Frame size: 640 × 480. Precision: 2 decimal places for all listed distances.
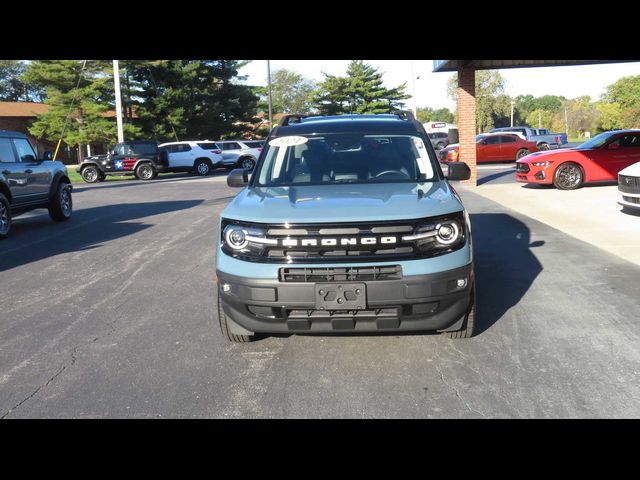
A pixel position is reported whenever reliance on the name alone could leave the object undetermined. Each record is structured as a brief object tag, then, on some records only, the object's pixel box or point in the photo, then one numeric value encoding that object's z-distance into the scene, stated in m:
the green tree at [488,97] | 69.94
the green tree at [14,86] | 70.00
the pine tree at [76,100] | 38.88
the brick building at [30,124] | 49.25
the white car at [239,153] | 31.78
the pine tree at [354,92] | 55.81
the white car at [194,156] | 29.84
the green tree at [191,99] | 41.12
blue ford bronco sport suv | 3.96
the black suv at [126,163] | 27.72
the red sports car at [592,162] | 16.09
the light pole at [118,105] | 29.08
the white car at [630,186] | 10.12
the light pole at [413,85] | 48.15
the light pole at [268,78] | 40.08
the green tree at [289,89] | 73.44
